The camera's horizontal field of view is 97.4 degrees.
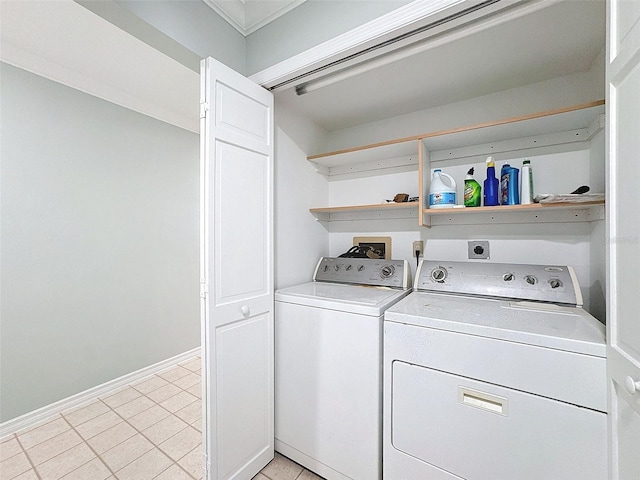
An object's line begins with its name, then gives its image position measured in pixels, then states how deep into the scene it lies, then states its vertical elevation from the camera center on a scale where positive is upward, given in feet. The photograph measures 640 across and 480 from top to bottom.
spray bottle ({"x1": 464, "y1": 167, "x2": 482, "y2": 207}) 5.39 +0.89
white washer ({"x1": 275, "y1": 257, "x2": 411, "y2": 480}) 4.52 -2.39
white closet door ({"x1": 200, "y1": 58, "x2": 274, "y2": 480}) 4.44 -0.54
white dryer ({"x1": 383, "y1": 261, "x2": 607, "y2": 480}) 3.20 -1.89
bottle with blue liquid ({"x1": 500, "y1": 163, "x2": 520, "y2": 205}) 5.07 +0.96
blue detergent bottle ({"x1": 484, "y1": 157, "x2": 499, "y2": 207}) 5.31 +0.98
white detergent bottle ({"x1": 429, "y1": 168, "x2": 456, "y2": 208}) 5.47 +0.90
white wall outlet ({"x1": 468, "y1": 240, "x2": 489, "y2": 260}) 5.95 -0.23
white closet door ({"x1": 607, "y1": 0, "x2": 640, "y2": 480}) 2.51 +0.04
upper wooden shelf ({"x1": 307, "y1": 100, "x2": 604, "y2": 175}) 4.64 +2.01
